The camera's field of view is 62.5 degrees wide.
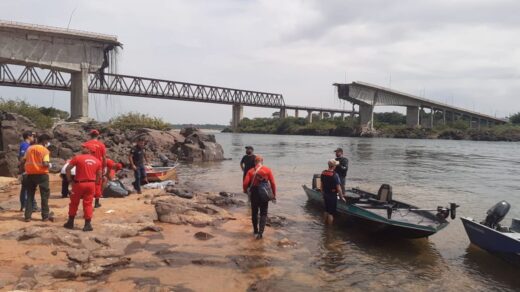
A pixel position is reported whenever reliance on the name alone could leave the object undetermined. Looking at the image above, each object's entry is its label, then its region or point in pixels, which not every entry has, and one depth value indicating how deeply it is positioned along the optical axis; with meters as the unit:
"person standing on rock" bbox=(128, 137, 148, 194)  14.19
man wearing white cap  11.81
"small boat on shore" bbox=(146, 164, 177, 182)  18.09
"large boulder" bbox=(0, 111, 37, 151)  19.13
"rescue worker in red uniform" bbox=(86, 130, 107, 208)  10.26
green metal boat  10.20
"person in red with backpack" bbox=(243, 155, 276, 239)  9.69
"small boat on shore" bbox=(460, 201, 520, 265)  8.98
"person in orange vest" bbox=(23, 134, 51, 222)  9.08
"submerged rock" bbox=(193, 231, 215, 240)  9.68
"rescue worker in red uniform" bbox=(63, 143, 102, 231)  8.50
